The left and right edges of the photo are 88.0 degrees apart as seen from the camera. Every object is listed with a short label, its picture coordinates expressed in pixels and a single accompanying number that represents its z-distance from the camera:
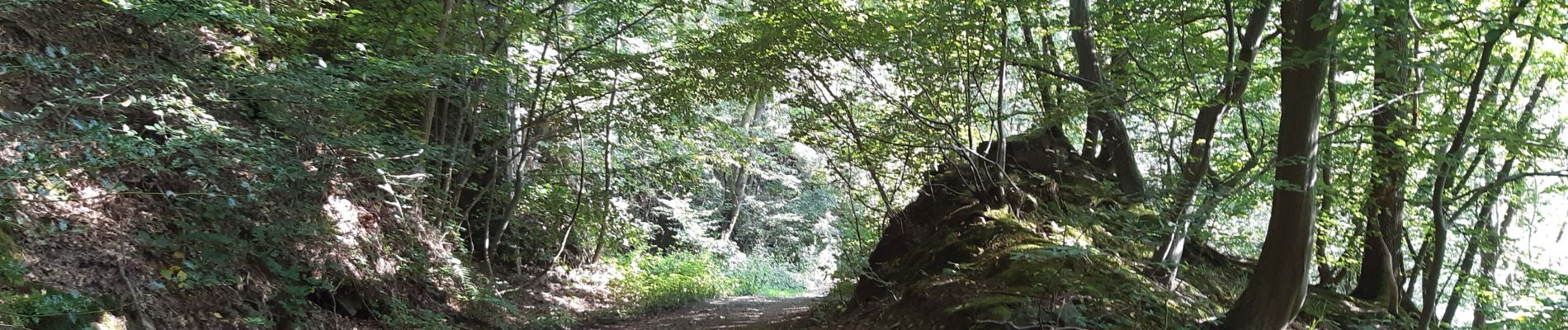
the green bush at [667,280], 11.90
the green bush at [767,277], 19.00
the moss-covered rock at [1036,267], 5.62
